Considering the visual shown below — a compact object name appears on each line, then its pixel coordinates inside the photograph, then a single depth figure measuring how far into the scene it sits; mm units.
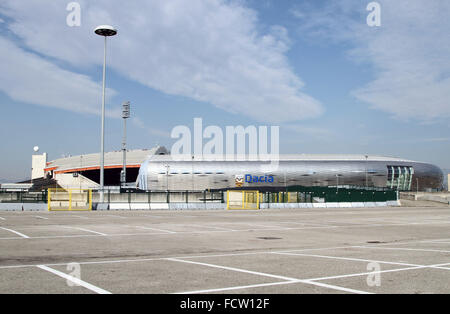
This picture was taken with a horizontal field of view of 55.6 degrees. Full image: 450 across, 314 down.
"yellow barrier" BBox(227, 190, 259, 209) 43956
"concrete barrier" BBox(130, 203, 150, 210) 39469
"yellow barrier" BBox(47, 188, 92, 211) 36000
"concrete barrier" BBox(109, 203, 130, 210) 38469
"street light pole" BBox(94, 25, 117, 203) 39000
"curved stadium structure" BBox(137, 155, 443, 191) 117062
